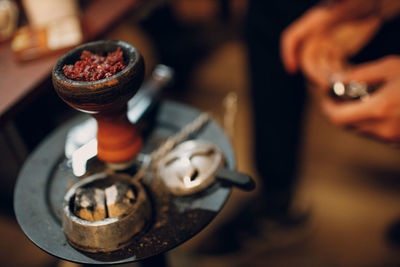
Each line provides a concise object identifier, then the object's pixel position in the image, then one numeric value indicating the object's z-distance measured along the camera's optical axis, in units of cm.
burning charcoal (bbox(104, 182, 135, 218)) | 67
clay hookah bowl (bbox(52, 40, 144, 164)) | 59
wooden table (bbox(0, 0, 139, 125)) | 95
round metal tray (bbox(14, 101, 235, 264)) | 67
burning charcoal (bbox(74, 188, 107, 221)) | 66
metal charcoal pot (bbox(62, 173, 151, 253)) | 64
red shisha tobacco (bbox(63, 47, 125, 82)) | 62
